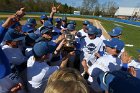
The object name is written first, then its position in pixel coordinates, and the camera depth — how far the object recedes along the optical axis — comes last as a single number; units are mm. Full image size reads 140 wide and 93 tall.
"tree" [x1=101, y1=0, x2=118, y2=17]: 43494
